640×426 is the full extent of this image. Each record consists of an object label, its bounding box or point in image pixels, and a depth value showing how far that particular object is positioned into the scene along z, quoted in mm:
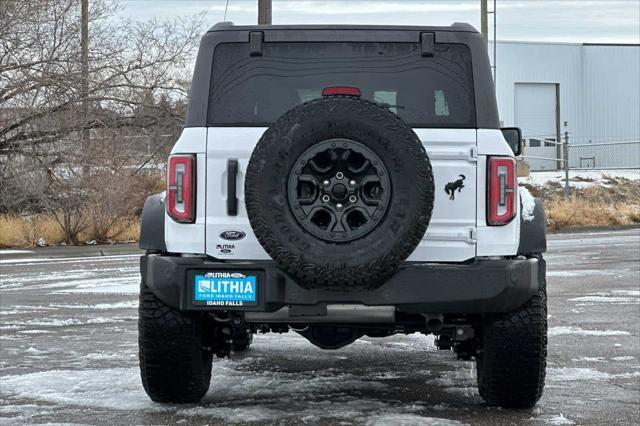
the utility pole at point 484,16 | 33988
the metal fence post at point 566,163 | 28859
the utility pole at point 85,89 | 22500
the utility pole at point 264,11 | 24616
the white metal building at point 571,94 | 51312
